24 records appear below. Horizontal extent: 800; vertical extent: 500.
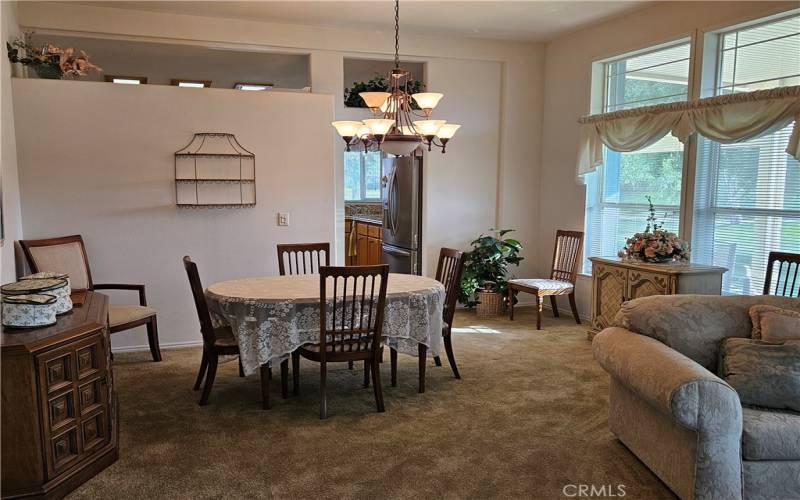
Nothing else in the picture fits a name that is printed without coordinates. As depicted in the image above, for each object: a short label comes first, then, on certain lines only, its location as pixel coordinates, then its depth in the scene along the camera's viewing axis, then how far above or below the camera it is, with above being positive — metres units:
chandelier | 3.54 +0.39
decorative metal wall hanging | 4.86 +0.14
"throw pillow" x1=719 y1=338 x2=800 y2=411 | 2.55 -0.81
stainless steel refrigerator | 6.39 -0.26
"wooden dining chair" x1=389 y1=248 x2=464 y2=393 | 4.02 -0.72
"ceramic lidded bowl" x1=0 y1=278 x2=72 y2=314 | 2.67 -0.47
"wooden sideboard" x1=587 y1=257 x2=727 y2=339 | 4.30 -0.70
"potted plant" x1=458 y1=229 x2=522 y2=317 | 6.11 -0.91
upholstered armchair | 4.19 -0.61
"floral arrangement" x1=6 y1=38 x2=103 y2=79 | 4.43 +0.98
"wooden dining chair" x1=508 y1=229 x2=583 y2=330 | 5.62 -0.89
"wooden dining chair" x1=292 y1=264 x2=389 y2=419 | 3.34 -0.82
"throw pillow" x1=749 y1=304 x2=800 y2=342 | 2.79 -0.64
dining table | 3.38 -0.75
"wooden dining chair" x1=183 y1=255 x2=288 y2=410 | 3.45 -0.93
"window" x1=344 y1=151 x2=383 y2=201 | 9.12 +0.22
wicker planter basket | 6.12 -1.19
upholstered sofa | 2.33 -0.94
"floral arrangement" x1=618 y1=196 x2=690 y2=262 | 4.55 -0.43
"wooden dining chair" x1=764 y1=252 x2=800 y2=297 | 3.97 -0.58
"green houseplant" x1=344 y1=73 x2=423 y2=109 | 5.96 +1.05
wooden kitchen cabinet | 7.55 -0.69
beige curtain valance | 3.96 +0.56
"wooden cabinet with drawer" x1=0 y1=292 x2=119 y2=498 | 2.41 -0.96
